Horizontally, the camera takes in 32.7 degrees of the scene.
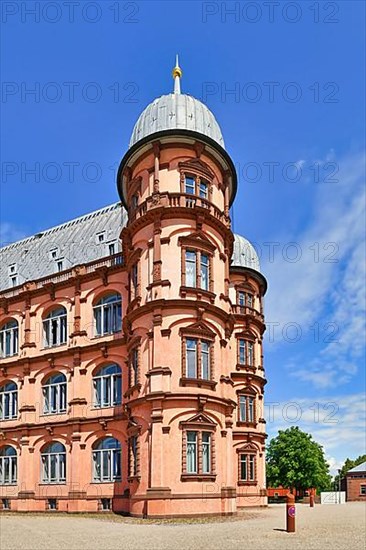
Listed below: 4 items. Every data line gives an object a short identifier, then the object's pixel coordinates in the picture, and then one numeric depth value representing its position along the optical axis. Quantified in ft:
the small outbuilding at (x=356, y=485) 254.47
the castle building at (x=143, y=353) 96.32
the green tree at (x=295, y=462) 232.12
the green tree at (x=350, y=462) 473.67
